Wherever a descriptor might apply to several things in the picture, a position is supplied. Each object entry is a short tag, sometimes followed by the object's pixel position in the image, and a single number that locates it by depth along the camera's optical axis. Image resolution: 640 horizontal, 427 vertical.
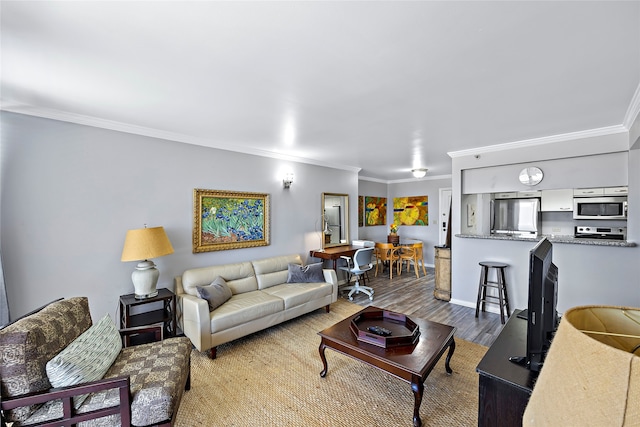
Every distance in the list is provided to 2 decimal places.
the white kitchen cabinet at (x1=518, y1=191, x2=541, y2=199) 4.62
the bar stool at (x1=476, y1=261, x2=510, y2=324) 3.75
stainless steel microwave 3.98
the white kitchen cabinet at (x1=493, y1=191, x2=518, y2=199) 4.60
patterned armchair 1.46
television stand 1.13
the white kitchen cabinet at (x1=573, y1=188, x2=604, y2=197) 4.13
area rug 2.02
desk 4.73
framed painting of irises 3.64
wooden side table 2.82
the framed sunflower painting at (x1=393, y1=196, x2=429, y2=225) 7.31
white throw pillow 1.53
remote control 2.32
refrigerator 4.61
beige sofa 2.82
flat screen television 1.11
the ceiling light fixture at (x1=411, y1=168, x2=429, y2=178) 5.31
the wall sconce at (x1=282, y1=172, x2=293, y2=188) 4.52
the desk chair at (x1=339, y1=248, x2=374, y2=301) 4.70
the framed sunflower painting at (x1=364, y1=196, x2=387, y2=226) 7.21
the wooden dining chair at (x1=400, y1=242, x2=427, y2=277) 6.17
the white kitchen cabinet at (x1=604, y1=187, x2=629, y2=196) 3.76
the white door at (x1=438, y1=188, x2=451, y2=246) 6.96
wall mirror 5.27
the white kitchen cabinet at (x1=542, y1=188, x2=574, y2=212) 4.46
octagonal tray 2.22
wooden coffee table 1.91
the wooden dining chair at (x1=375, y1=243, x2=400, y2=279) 6.06
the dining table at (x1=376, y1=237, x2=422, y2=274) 6.86
